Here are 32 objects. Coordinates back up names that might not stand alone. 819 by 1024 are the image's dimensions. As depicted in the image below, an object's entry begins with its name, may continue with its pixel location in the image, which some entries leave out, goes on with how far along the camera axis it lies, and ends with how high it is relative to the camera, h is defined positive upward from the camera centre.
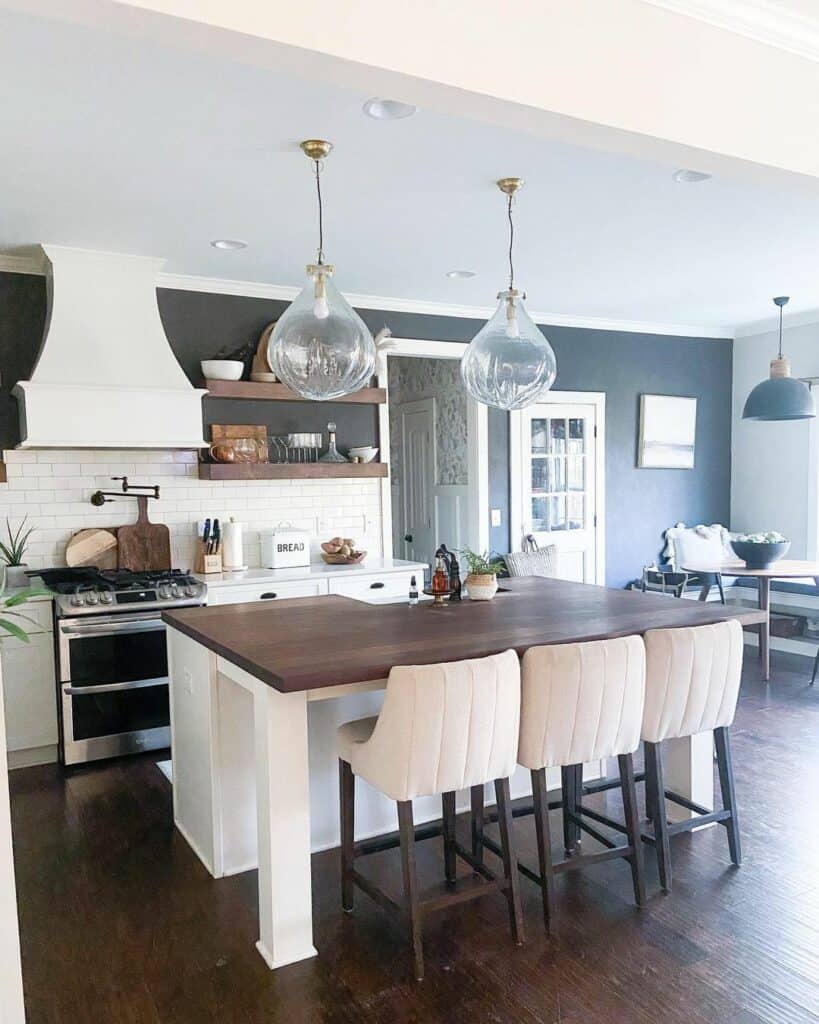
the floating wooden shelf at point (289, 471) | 4.95 -0.01
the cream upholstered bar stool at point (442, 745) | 2.29 -0.81
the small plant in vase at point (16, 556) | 4.47 -0.46
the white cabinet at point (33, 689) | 4.12 -1.10
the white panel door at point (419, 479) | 6.89 -0.10
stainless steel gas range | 4.11 -0.99
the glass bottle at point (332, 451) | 5.45 +0.11
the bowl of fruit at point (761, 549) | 5.75 -0.61
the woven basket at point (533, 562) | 5.54 -0.66
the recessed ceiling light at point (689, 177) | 3.35 +1.18
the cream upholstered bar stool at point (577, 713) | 2.53 -0.78
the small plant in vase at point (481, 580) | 3.54 -0.49
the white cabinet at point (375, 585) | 5.02 -0.73
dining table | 5.55 -0.76
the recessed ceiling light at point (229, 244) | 4.23 +1.18
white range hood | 4.25 +0.55
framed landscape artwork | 6.92 +0.27
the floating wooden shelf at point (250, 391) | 4.93 +0.48
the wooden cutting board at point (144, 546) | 4.81 -0.44
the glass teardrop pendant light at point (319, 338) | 3.02 +0.48
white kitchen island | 2.41 -0.68
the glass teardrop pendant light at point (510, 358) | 3.30 +0.44
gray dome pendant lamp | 5.58 +0.43
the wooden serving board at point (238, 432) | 5.07 +0.23
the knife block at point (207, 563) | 4.89 -0.56
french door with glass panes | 6.35 -0.15
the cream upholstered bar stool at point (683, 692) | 2.75 -0.78
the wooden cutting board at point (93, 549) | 4.66 -0.45
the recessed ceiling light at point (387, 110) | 2.68 +1.19
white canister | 5.09 -0.50
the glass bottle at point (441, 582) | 3.52 -0.50
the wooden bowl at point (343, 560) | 5.32 -0.60
